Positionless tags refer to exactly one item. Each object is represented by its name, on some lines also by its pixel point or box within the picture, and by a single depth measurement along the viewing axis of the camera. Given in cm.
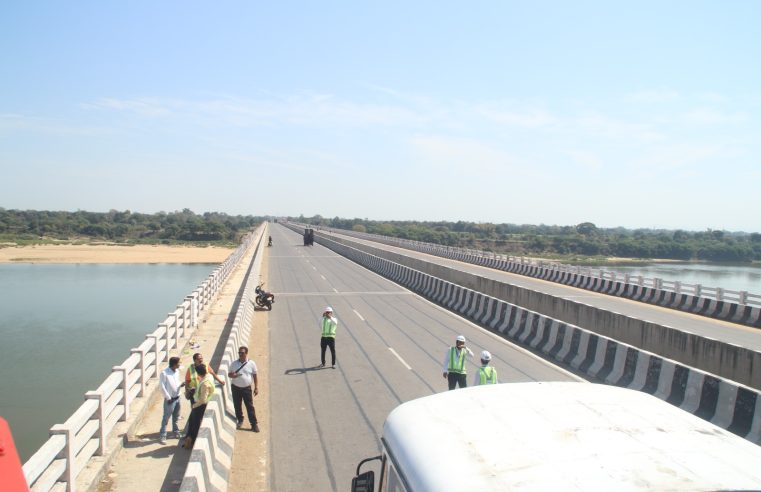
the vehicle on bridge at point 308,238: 7462
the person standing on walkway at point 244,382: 958
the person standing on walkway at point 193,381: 887
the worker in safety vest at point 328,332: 1367
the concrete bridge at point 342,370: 775
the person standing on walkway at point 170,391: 883
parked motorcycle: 2314
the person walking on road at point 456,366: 988
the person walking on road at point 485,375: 842
